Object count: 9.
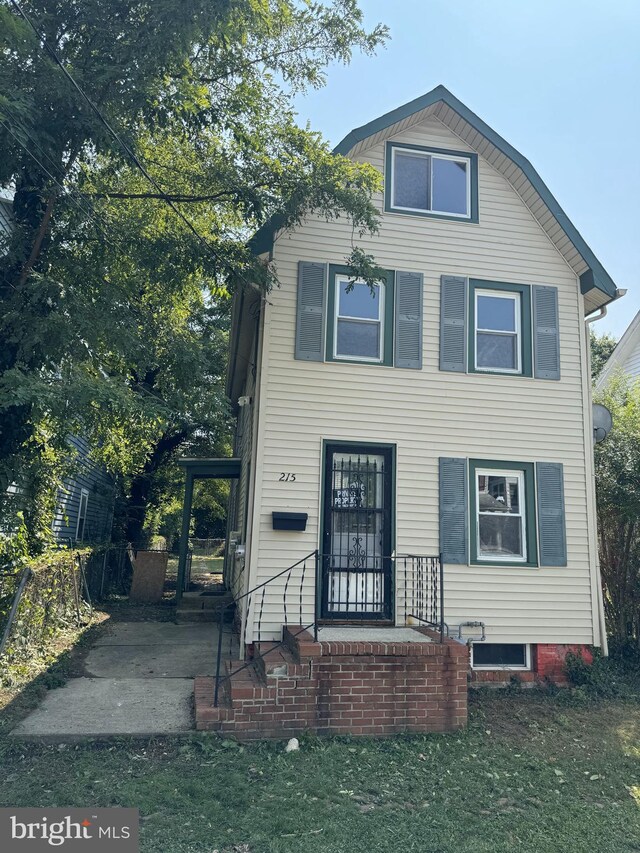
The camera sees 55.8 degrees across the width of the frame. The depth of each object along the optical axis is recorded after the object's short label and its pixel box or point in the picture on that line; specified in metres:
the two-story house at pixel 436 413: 7.45
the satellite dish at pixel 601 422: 8.77
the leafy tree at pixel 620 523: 8.44
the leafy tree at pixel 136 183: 5.80
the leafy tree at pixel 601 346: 25.90
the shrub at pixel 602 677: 7.25
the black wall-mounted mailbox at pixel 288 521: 7.21
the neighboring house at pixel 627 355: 14.88
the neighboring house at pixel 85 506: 12.70
